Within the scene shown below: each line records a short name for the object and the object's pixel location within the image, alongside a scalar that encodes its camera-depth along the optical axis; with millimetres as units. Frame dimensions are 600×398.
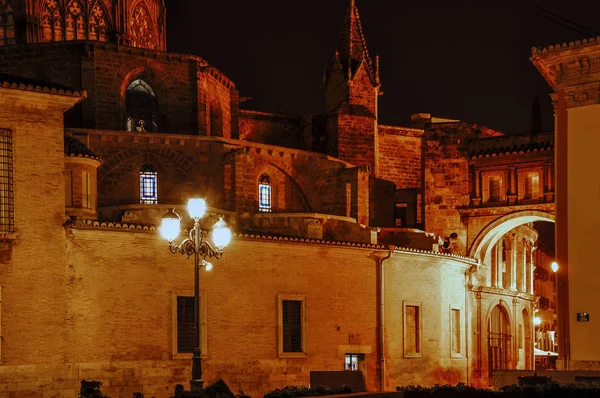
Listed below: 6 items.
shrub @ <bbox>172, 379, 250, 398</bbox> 17953
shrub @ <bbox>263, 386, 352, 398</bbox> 18578
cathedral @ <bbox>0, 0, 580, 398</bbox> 29562
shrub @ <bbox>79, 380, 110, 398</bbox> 22484
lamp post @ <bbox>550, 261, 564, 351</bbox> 31128
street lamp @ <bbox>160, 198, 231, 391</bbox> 22938
